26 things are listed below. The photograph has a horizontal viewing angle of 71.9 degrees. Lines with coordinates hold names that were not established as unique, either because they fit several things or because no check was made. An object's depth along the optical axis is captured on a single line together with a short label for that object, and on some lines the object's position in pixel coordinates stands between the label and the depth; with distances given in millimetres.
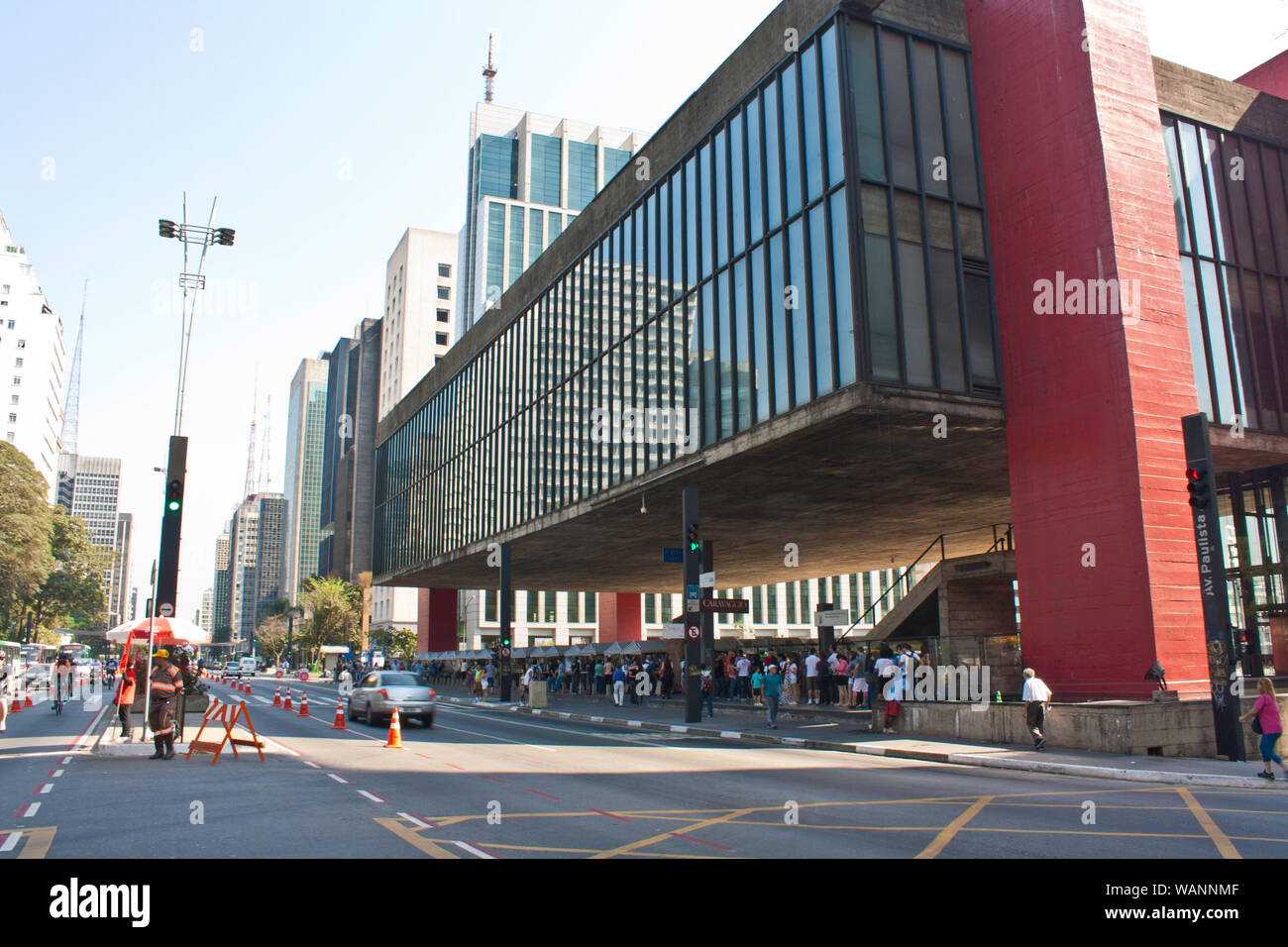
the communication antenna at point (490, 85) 195375
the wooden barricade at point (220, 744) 16081
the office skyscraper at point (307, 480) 189250
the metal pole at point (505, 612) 40906
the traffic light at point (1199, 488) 15703
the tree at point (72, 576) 68125
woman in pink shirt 13363
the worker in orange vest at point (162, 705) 16266
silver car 24391
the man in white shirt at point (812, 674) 26844
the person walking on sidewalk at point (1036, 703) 17594
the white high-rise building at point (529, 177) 145250
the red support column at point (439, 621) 65062
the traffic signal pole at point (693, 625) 25750
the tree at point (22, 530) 51406
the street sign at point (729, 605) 24578
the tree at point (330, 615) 91562
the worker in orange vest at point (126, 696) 18359
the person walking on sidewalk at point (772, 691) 23344
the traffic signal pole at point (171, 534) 17891
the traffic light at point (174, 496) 17766
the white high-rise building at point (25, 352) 117188
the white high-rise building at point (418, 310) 119188
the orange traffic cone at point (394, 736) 18688
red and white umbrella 19217
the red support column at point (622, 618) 60688
